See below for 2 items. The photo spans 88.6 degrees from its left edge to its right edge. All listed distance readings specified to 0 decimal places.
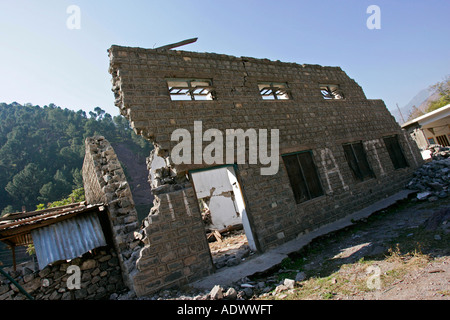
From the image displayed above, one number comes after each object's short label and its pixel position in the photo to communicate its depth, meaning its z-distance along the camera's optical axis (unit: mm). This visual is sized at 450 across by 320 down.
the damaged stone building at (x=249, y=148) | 5168
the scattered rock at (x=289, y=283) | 4059
